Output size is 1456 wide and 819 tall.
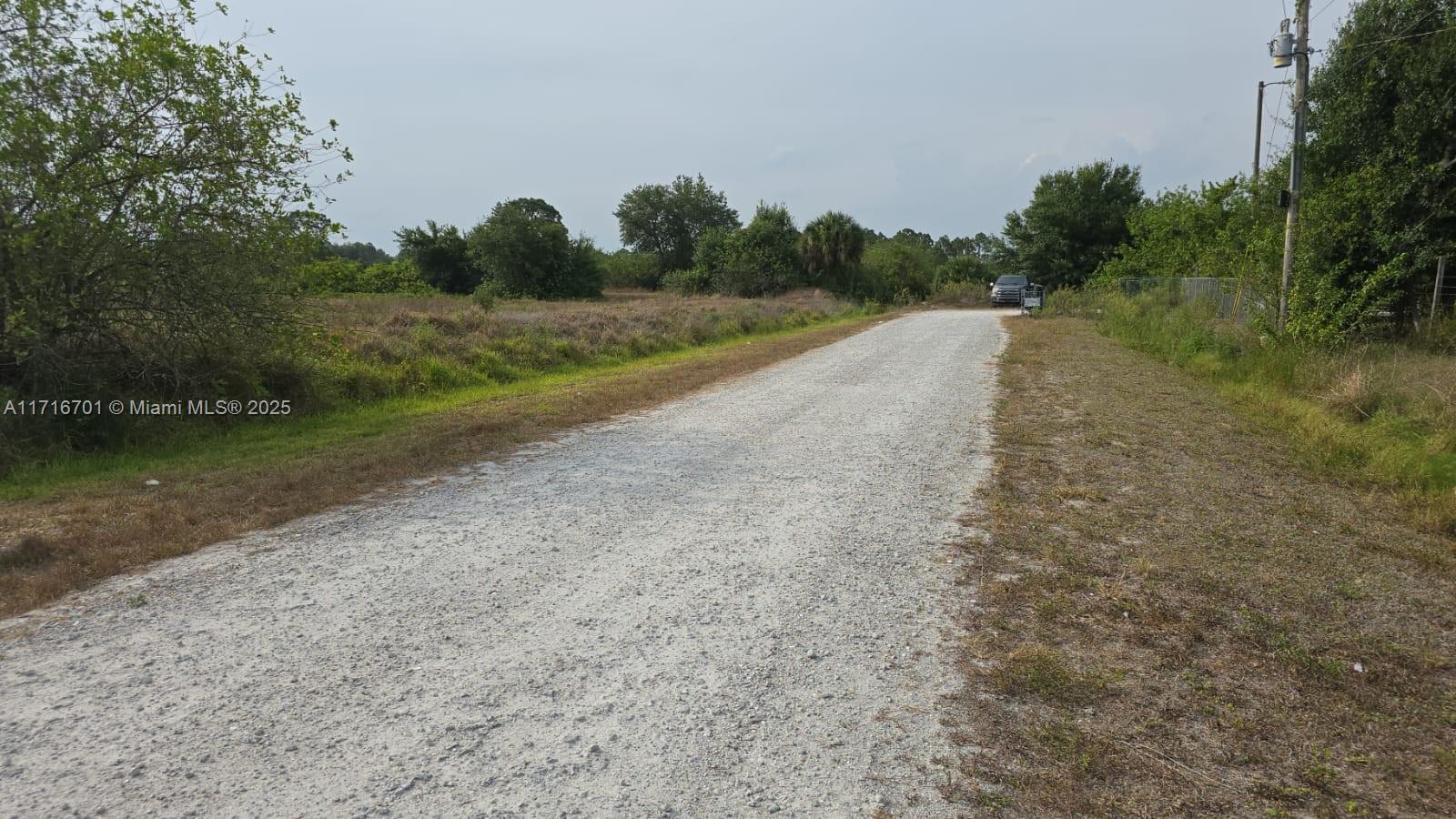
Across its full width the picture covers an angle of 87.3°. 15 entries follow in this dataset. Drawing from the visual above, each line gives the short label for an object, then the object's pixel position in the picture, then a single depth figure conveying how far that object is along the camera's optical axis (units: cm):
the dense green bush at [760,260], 4550
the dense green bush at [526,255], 4269
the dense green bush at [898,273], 4897
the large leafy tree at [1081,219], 4484
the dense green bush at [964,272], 5375
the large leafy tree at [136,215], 757
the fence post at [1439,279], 1524
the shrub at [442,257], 4572
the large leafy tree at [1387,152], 1457
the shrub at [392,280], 3497
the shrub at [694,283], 4797
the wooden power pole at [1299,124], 1293
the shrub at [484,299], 2497
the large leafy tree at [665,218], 6675
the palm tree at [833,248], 4716
